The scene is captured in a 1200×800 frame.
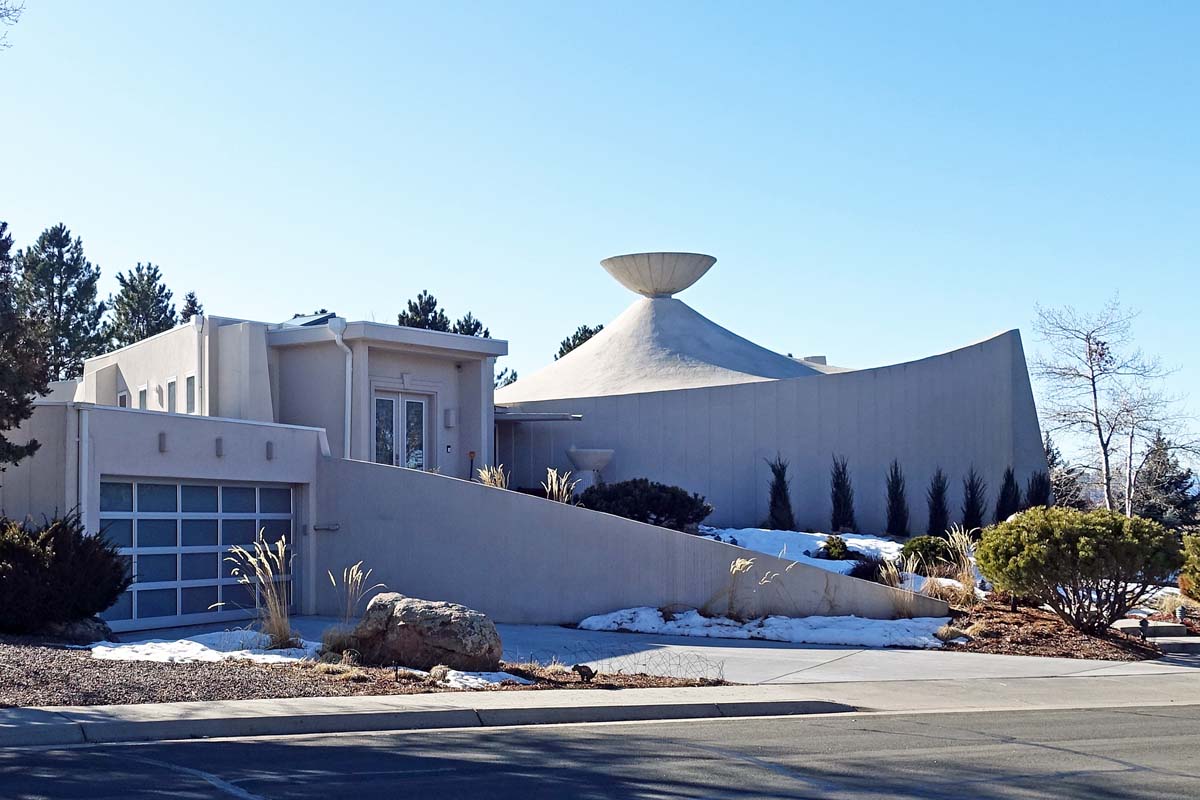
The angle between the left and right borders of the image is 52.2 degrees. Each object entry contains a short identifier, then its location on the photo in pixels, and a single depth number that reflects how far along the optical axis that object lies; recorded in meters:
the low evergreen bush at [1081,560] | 16.67
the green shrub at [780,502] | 29.80
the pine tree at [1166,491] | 40.59
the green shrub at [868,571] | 21.17
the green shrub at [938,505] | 31.70
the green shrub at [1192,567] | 20.05
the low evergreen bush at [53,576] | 14.41
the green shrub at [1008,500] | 32.50
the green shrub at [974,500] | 32.19
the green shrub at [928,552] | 22.84
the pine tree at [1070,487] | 41.25
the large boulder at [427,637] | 13.20
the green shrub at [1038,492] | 32.50
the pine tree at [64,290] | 47.87
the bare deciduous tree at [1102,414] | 36.94
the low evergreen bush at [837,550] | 23.98
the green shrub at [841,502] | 30.44
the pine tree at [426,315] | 50.44
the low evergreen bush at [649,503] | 23.84
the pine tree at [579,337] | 59.72
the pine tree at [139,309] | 52.69
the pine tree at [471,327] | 53.75
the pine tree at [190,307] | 58.09
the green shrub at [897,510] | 31.05
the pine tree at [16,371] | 15.42
